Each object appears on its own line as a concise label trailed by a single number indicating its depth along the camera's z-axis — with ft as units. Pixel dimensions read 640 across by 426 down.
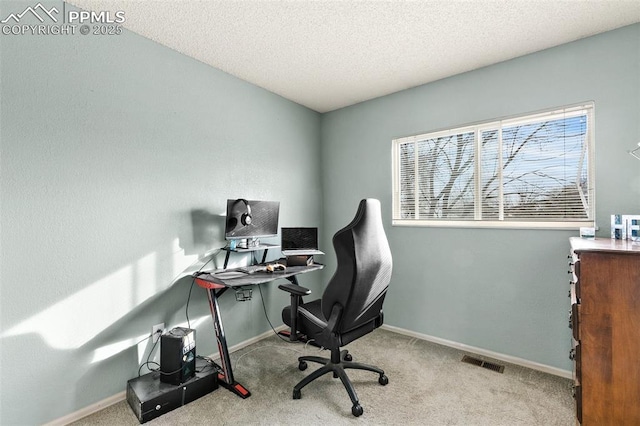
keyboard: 8.16
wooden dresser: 4.22
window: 7.55
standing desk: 6.85
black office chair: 5.87
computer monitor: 8.31
